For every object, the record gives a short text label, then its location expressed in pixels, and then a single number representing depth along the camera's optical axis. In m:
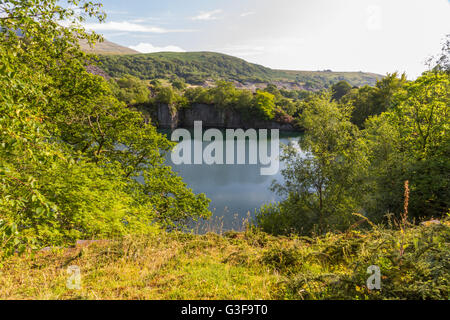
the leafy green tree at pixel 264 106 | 62.22
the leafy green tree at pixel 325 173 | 12.34
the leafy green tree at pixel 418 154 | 10.45
